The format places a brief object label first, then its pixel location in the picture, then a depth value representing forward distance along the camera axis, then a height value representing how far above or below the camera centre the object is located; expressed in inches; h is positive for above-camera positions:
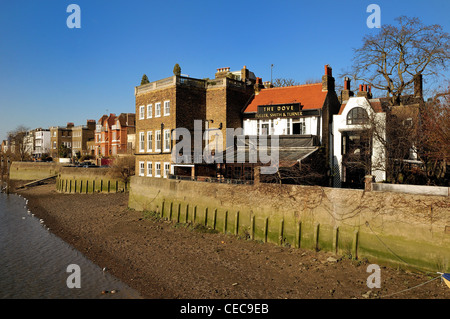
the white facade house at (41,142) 3983.8 +176.8
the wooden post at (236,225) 756.6 -165.8
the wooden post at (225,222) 780.0 -163.5
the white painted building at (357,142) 914.1 +51.1
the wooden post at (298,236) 649.6 -164.0
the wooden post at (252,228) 724.2 -164.5
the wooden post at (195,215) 855.6 -159.1
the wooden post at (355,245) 575.8 -160.9
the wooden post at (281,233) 676.4 -164.0
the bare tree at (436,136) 690.2 +51.7
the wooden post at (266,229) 703.7 -161.3
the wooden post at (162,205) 958.8 -150.7
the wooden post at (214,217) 807.0 -156.2
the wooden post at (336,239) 602.2 -157.2
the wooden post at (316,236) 625.9 -157.9
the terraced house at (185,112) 1131.9 +166.8
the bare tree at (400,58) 1057.5 +350.5
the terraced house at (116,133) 2294.5 +172.7
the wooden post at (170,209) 931.2 -156.0
